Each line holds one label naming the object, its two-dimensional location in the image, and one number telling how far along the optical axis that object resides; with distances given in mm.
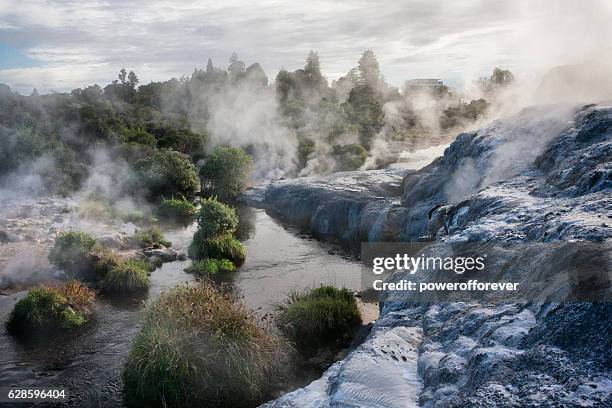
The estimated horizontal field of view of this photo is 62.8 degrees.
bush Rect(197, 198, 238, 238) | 25516
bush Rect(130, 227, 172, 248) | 26297
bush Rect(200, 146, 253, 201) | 41156
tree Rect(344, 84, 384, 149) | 67812
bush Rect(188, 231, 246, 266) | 24438
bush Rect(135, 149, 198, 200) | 40094
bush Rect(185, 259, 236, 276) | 22734
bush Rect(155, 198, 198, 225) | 33219
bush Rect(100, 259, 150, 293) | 20547
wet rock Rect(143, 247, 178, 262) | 24812
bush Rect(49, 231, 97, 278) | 21703
